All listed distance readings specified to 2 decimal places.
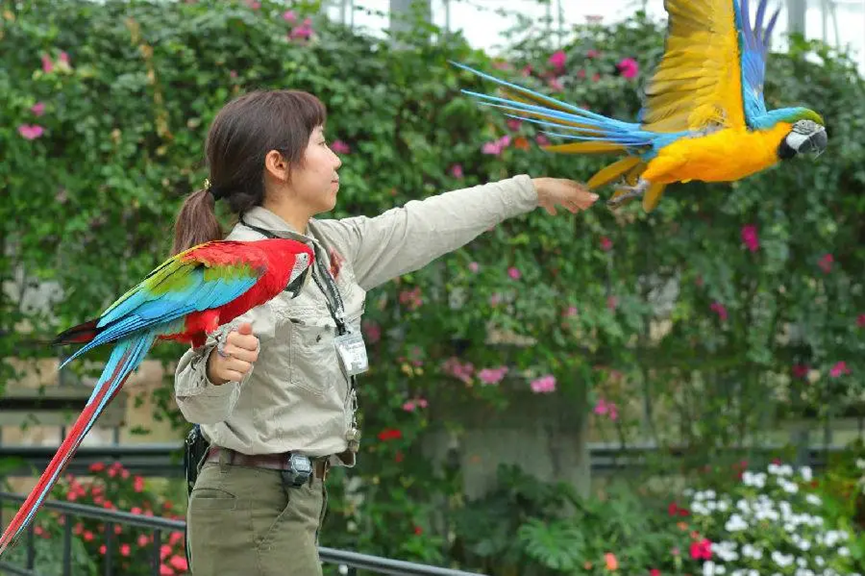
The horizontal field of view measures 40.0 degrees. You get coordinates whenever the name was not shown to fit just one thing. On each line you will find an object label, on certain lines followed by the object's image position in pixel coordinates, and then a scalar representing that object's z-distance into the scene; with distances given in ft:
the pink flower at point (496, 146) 15.70
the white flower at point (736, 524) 17.20
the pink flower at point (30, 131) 14.60
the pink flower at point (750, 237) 17.47
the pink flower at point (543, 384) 16.38
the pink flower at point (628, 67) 16.24
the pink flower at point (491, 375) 16.40
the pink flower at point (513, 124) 15.96
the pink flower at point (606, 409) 17.88
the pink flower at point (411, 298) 15.94
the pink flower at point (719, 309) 17.98
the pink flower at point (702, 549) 17.29
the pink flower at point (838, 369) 18.16
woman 5.97
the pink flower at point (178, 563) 16.70
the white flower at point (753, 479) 17.87
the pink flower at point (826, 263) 17.87
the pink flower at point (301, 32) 15.29
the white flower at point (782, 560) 16.87
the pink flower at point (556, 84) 16.15
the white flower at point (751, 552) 17.07
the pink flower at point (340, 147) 15.34
